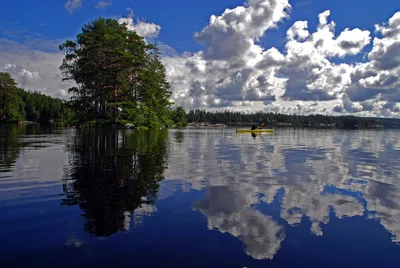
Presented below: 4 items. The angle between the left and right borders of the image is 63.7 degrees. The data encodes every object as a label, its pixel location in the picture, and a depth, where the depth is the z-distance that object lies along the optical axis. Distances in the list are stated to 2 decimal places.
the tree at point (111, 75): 55.03
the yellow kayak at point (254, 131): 66.01
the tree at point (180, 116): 138.75
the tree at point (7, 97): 105.47
